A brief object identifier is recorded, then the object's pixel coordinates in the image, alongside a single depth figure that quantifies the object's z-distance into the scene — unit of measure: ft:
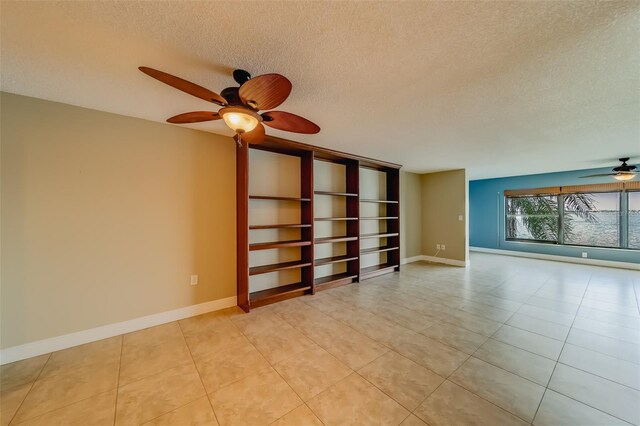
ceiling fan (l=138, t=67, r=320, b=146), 4.46
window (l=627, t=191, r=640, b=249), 16.58
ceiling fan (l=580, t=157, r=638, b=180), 14.47
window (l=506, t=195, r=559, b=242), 20.24
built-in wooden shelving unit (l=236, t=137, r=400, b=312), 10.21
